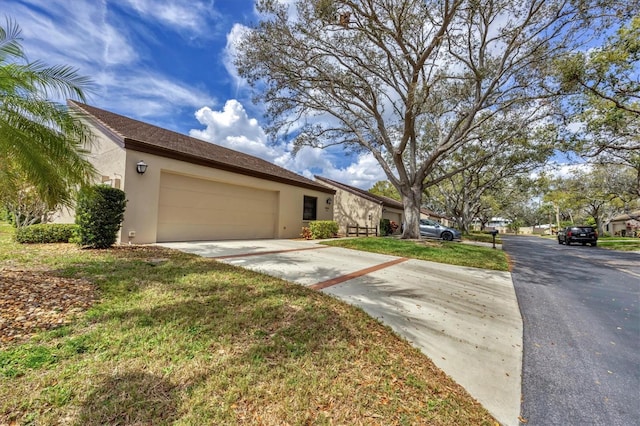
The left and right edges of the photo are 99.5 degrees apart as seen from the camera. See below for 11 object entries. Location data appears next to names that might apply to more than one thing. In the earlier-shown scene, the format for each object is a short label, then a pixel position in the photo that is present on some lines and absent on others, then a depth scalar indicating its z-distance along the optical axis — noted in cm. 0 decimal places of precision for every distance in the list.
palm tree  414
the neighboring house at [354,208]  2012
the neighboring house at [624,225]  3528
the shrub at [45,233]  783
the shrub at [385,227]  1998
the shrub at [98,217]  693
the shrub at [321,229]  1420
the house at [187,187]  857
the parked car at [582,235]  1998
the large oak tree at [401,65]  892
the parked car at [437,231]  2023
